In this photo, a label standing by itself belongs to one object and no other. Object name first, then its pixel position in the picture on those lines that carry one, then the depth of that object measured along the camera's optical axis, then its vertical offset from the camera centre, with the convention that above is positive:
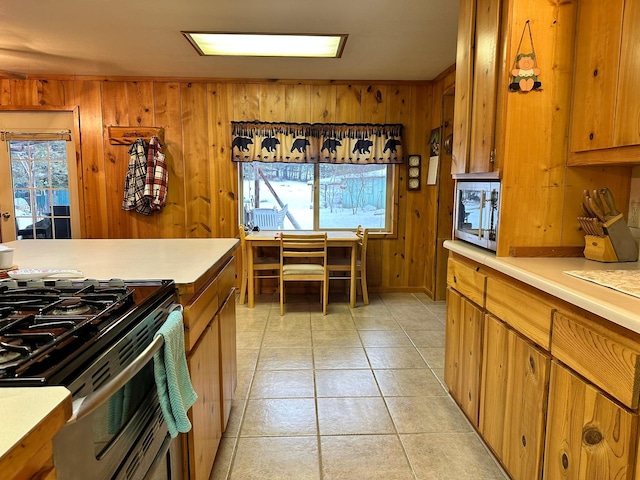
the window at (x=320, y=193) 4.79 +0.01
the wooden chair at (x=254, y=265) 4.21 -0.71
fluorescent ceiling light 3.19 +1.19
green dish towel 1.10 -0.50
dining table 4.11 -0.50
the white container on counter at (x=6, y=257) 1.57 -0.24
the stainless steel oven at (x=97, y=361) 0.73 -0.34
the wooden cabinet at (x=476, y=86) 1.91 +0.54
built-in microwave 1.92 -0.08
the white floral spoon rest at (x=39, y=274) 1.46 -0.29
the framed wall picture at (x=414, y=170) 4.68 +0.27
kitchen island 1.46 -0.36
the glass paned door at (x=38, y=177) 4.45 +0.17
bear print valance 4.53 +0.55
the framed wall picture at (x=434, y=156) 4.39 +0.41
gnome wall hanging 1.78 +0.52
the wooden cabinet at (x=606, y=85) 1.51 +0.43
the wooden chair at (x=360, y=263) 4.19 -0.70
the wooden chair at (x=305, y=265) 3.95 -0.64
